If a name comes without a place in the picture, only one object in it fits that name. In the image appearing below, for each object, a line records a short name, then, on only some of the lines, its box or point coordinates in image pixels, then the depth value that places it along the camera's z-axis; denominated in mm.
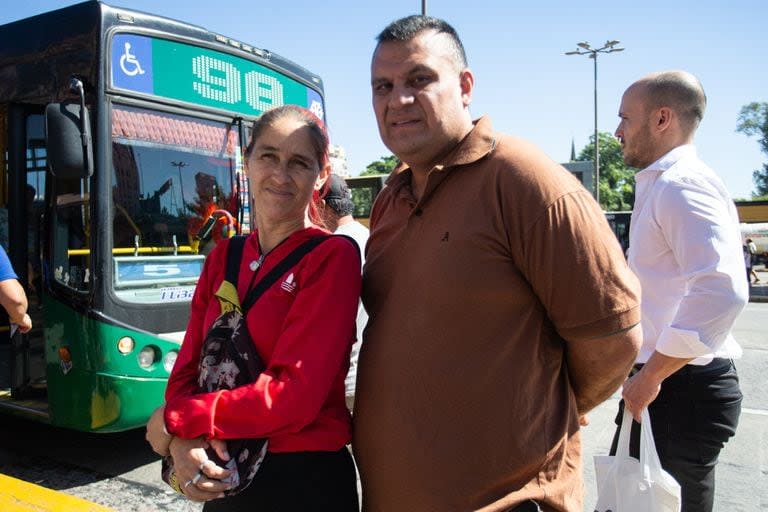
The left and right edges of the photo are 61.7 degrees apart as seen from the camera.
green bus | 4312
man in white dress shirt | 2045
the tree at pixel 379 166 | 52397
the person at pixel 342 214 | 3082
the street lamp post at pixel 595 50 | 26058
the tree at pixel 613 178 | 53156
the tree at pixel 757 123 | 49312
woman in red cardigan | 1510
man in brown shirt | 1457
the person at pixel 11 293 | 3799
